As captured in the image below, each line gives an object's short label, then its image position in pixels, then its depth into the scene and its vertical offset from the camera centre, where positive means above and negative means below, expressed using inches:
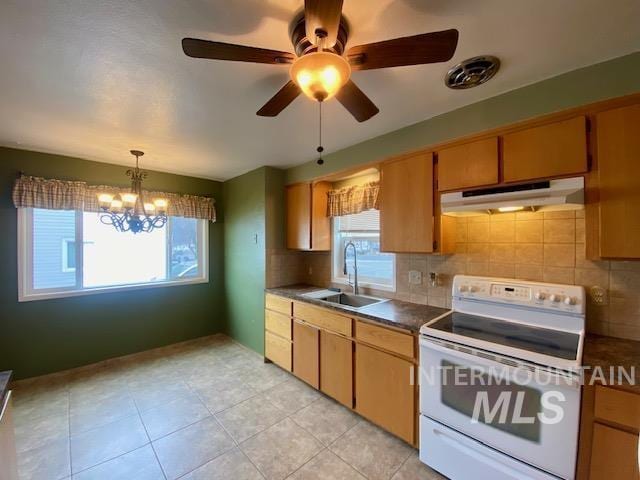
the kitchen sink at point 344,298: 106.6 -24.1
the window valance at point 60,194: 104.2 +19.8
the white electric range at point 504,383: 49.7 -30.1
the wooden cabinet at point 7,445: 42.4 -34.6
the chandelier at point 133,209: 100.9 +12.3
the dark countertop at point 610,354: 47.3 -22.8
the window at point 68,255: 117.6 -6.4
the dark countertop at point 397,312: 73.6 -22.8
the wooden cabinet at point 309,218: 120.7 +10.2
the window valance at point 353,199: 104.6 +17.0
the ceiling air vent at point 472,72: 55.7 +36.9
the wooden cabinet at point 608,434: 44.3 -33.9
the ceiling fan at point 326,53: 37.2 +28.7
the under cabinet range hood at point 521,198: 56.4 +9.6
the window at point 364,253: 107.5 -5.9
